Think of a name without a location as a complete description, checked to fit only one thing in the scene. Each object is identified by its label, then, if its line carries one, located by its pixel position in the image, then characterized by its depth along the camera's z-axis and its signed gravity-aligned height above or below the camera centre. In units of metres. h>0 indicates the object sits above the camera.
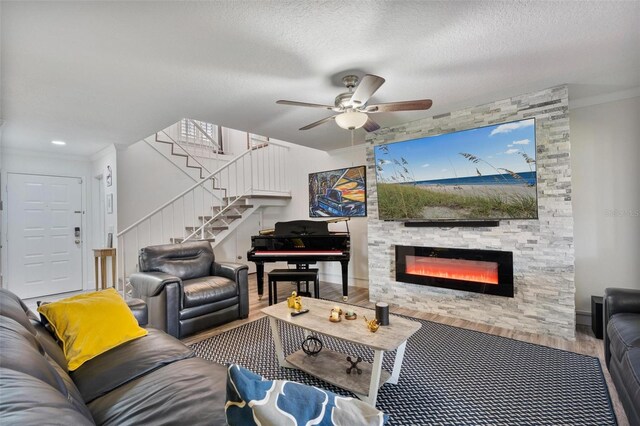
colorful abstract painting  4.87 +0.39
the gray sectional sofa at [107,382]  0.70 -0.71
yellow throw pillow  1.55 -0.57
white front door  4.43 -0.17
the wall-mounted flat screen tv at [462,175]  2.94 +0.41
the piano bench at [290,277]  3.80 -0.77
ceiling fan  2.28 +0.86
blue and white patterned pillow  0.57 -0.37
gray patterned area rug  1.76 -1.19
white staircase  4.86 +0.45
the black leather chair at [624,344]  1.44 -0.76
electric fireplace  3.11 -0.64
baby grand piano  4.05 -0.41
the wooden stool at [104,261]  4.26 -0.57
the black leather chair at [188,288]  2.84 -0.70
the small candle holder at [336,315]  2.12 -0.71
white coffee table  1.80 -0.77
